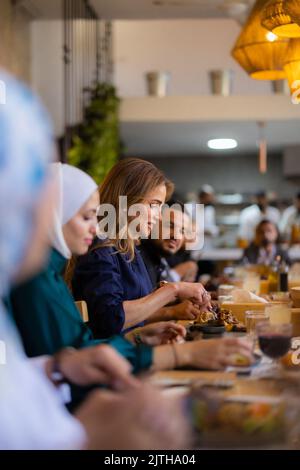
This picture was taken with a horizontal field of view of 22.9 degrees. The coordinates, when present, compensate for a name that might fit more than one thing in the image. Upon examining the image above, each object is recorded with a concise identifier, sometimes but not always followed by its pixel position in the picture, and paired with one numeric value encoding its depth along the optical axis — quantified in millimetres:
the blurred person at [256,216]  12438
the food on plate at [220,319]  2697
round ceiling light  12141
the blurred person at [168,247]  4112
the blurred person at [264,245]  7707
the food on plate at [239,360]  1968
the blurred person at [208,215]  12523
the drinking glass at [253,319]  2387
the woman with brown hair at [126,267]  2961
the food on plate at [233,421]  1306
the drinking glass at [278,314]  2551
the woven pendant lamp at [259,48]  4523
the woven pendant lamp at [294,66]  4020
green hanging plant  7691
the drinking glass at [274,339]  1955
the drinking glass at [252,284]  4598
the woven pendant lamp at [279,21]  3828
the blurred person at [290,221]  12116
